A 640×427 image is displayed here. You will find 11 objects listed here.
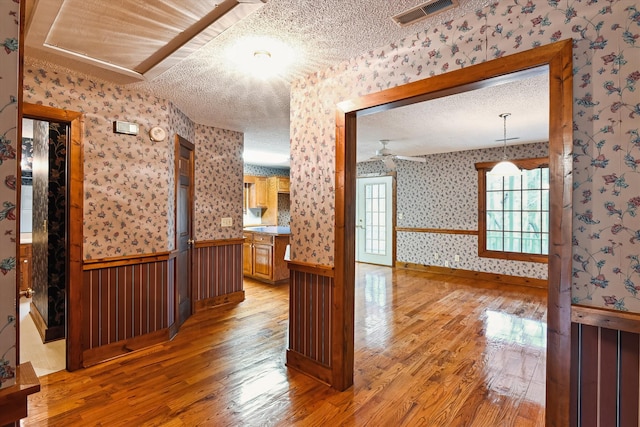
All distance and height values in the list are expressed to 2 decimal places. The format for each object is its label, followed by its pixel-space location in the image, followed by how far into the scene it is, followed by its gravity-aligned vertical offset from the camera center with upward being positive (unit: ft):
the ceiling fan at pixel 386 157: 16.13 +2.81
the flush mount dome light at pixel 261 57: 7.08 +3.69
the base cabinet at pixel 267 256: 17.81 -2.45
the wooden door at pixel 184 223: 11.77 -0.43
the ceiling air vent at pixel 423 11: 5.73 +3.70
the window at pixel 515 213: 17.85 +0.01
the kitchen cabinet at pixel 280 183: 26.73 +2.41
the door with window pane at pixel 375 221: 23.85 -0.60
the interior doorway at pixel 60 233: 8.78 -0.66
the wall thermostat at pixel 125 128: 9.53 +2.51
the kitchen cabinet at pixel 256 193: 26.53 +1.62
